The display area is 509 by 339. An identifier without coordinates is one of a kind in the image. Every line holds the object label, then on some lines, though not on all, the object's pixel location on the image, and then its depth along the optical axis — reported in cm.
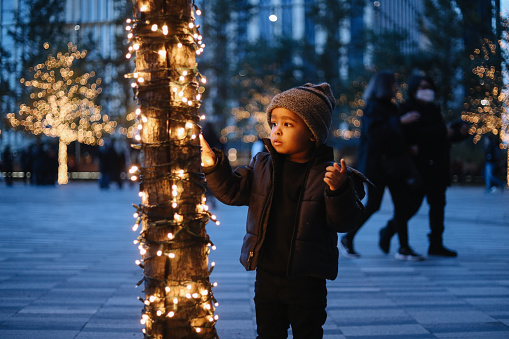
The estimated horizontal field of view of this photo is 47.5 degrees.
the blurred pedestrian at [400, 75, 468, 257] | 651
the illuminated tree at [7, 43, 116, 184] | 2958
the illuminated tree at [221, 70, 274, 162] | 4100
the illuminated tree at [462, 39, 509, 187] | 1032
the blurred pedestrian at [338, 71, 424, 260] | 620
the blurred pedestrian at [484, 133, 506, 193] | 2086
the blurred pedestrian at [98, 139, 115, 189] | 2348
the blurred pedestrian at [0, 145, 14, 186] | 2658
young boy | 252
